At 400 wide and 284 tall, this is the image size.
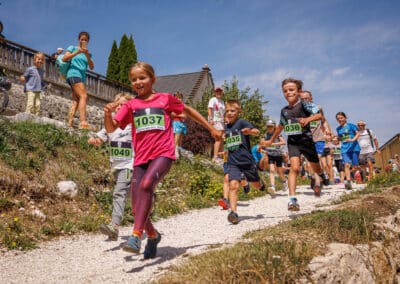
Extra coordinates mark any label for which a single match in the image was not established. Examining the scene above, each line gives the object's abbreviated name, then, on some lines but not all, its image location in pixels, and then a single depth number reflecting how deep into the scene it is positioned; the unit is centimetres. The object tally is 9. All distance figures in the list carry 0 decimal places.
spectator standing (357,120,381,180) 1181
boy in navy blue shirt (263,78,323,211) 604
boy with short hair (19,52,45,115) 935
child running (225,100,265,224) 630
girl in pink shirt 361
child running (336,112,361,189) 1071
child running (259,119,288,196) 991
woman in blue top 855
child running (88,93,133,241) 498
